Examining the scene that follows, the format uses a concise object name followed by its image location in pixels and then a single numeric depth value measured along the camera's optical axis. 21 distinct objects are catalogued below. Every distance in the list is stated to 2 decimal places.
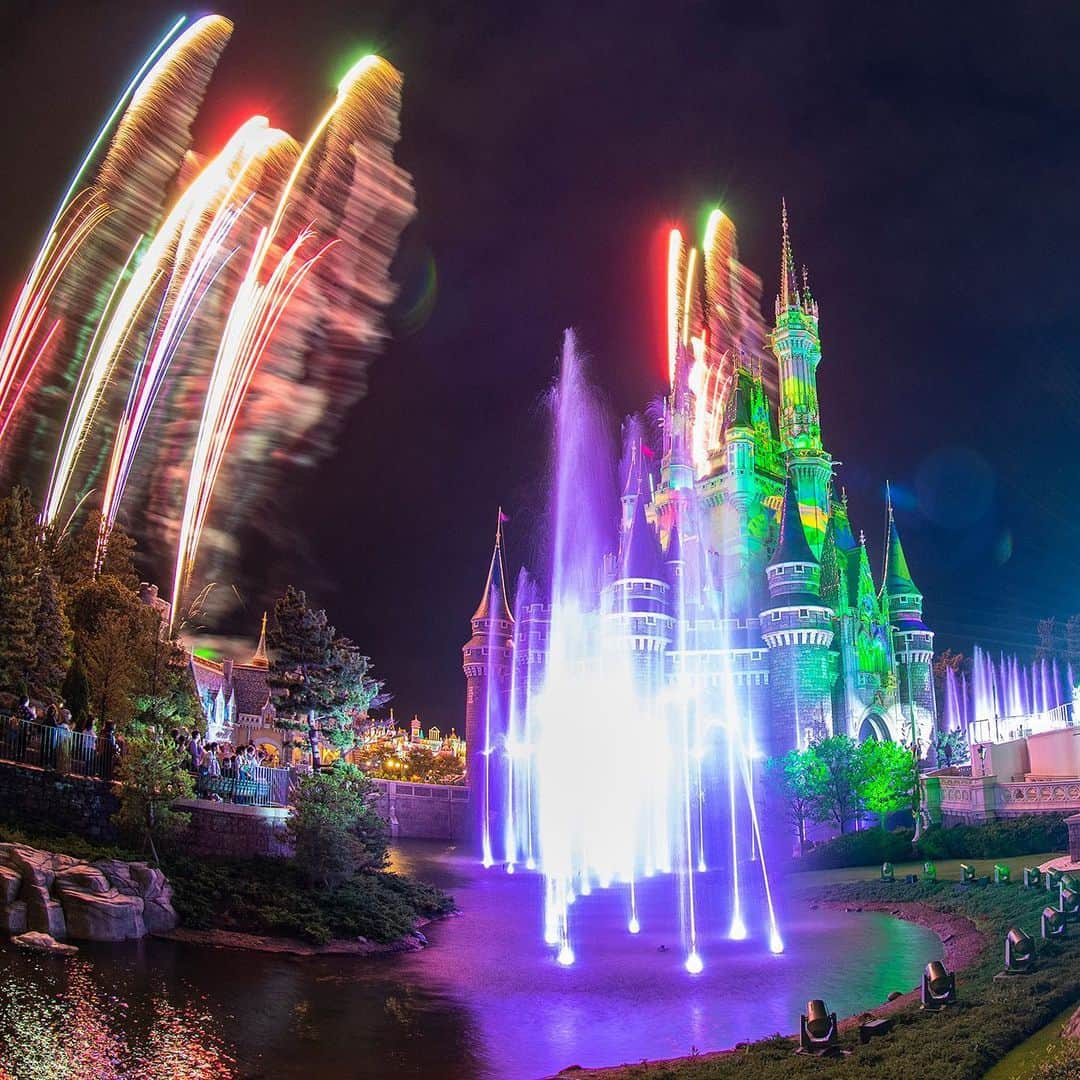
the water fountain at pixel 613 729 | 56.97
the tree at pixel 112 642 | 31.88
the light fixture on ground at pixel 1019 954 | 15.95
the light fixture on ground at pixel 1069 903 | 18.55
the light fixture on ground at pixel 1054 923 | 17.58
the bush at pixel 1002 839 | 32.31
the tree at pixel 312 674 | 36.94
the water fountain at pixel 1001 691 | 74.38
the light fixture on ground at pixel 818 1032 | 13.19
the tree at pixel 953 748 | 59.81
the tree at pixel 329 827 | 25.00
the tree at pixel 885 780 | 51.94
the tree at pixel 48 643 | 31.26
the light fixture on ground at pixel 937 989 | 14.57
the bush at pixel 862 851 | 40.53
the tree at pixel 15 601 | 28.17
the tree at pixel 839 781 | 52.91
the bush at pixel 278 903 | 21.78
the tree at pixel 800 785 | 53.47
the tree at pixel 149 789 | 22.56
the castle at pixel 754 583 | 63.47
